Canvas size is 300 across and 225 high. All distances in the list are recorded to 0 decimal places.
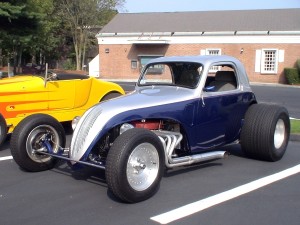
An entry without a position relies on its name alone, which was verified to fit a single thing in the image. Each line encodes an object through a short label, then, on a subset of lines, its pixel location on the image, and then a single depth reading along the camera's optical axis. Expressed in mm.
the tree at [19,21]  16311
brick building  32156
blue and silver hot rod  5316
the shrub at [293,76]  30719
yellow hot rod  8297
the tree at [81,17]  46344
